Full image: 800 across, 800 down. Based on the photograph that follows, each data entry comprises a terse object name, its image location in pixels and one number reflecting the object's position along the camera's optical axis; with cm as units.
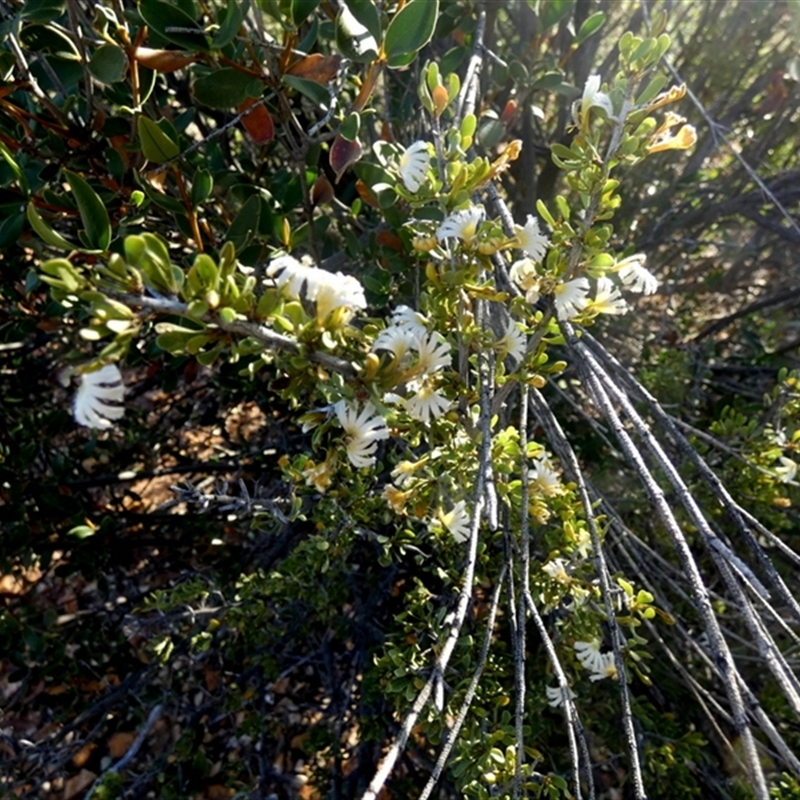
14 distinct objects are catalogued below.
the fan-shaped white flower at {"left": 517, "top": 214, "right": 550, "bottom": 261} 26
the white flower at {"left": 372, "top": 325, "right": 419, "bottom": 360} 21
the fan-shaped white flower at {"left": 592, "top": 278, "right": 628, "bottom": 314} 25
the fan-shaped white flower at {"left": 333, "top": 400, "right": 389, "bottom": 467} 21
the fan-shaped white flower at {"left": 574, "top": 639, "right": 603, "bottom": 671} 31
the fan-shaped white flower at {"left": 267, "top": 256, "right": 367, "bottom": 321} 19
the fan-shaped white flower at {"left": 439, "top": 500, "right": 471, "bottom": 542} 28
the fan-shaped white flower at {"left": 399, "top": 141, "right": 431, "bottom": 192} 26
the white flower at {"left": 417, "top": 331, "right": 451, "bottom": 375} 21
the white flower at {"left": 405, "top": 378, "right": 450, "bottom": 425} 24
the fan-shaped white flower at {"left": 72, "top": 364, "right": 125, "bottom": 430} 17
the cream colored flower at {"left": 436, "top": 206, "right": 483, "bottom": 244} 24
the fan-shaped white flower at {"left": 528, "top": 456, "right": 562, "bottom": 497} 30
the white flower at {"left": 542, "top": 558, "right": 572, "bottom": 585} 30
